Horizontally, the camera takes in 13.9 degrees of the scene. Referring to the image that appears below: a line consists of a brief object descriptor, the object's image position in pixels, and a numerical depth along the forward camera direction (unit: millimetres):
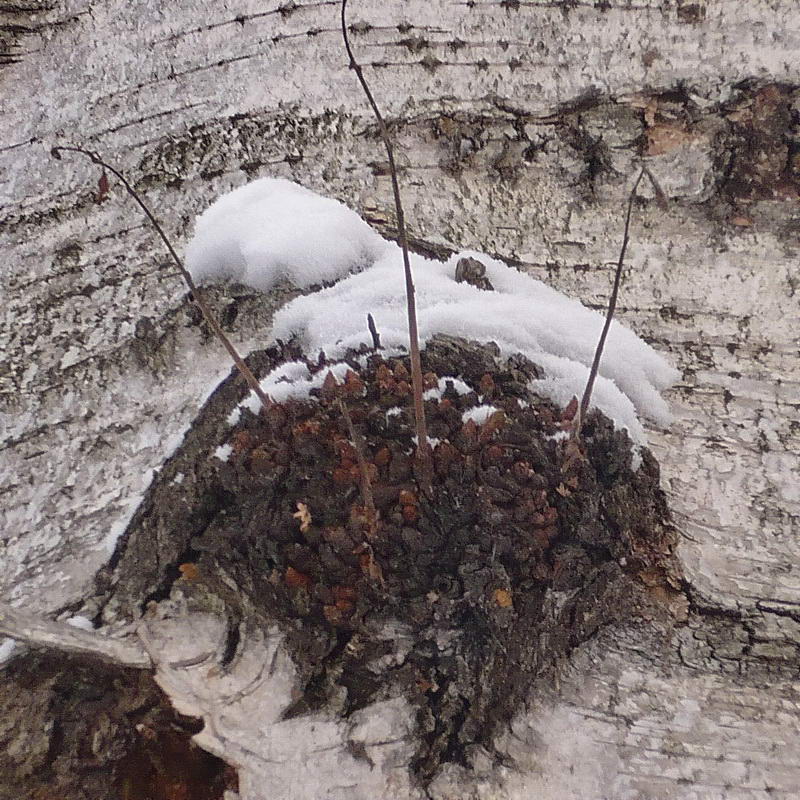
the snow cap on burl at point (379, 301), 1333
